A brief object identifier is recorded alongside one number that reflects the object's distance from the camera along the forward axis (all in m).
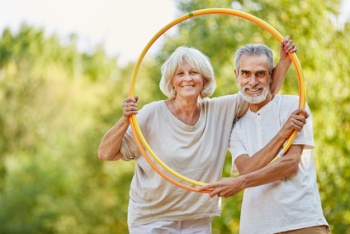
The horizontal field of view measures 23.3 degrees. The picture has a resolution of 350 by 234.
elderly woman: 5.86
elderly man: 5.40
